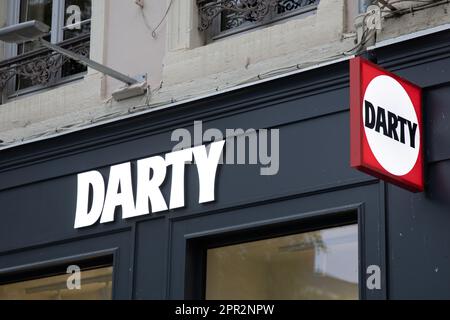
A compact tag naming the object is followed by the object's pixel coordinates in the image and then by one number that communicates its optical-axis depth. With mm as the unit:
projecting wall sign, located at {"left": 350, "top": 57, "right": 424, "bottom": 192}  9648
